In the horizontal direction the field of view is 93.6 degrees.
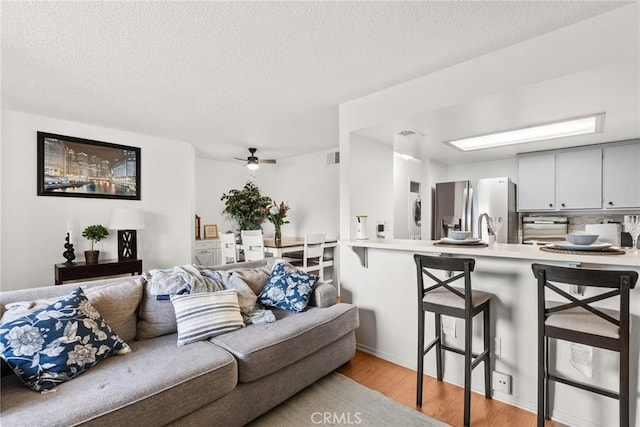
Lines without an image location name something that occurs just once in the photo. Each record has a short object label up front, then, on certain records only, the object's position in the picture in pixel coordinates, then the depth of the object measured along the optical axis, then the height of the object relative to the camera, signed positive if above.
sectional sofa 1.27 -0.80
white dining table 4.29 -0.49
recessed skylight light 2.73 +0.82
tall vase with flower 4.53 -0.06
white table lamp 3.68 -0.16
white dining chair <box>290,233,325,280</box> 4.20 -0.59
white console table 5.21 -0.69
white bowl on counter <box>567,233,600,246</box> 1.81 -0.16
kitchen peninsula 1.71 -0.79
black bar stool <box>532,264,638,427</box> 1.39 -0.56
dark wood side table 3.25 -0.65
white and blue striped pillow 1.91 -0.68
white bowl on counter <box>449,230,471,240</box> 2.28 -0.17
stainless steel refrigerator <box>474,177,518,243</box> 3.95 +0.13
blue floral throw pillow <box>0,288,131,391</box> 1.39 -0.64
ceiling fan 4.68 +0.80
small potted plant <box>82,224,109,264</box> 3.52 -0.27
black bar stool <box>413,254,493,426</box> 1.80 -0.60
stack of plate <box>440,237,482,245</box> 2.19 -0.22
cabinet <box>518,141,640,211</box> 3.27 +0.40
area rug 1.82 -1.27
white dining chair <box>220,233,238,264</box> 4.48 -0.53
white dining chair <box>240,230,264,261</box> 4.22 -0.45
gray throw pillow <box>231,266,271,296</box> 2.60 -0.57
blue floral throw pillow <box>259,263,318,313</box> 2.48 -0.65
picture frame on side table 5.69 -0.35
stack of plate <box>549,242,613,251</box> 1.73 -0.20
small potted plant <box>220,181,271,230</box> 5.65 +0.13
